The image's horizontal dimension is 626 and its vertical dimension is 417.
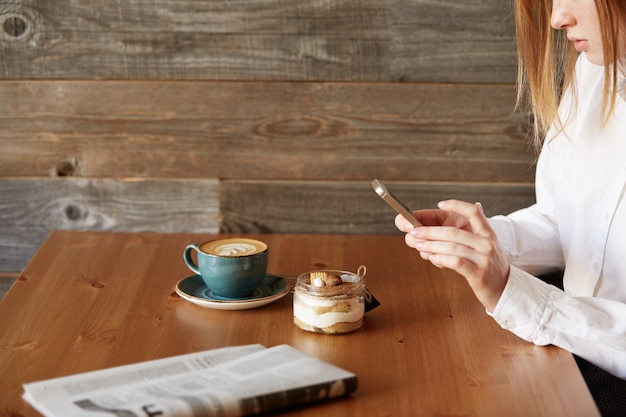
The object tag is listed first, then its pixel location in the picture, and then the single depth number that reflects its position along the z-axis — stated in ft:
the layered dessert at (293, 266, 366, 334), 4.04
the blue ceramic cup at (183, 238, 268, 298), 4.37
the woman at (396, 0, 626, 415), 4.01
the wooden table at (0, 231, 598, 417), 3.46
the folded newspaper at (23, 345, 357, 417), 3.13
